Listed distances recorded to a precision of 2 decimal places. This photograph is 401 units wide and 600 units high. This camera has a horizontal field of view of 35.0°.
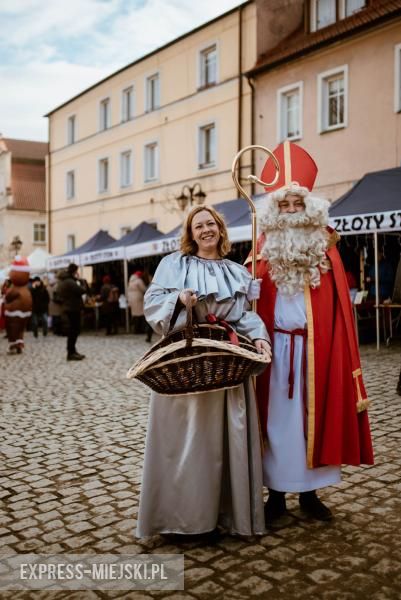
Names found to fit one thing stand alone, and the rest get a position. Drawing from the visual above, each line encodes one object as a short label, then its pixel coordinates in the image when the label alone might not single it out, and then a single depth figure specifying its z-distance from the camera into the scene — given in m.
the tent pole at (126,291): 16.34
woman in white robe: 3.19
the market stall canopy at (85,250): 18.61
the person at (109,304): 17.16
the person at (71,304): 11.26
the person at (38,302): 17.08
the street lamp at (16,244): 25.87
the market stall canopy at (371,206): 9.81
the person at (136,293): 15.33
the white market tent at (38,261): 21.53
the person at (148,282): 13.84
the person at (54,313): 17.89
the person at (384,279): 11.98
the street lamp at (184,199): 15.29
